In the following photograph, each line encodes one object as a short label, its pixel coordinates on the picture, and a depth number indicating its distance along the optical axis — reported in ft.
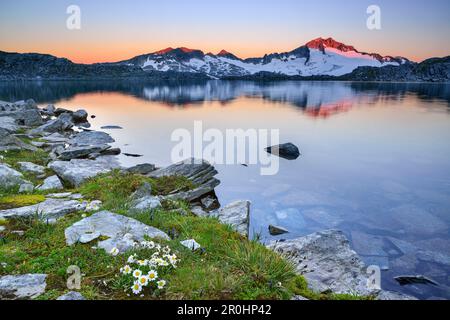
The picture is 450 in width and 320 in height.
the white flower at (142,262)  16.60
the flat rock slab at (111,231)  19.65
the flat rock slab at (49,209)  23.99
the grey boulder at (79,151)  60.89
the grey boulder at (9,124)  77.30
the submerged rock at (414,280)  29.91
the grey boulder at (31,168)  41.71
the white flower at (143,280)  15.35
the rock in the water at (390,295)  24.45
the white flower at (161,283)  15.42
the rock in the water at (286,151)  79.09
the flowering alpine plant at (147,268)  15.56
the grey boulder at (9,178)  31.47
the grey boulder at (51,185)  34.03
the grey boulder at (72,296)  14.34
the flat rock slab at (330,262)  25.30
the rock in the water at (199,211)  39.73
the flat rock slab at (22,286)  14.73
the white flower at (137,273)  15.78
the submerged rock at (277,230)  39.27
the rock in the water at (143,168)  56.33
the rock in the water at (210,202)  46.60
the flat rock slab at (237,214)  34.78
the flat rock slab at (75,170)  38.24
